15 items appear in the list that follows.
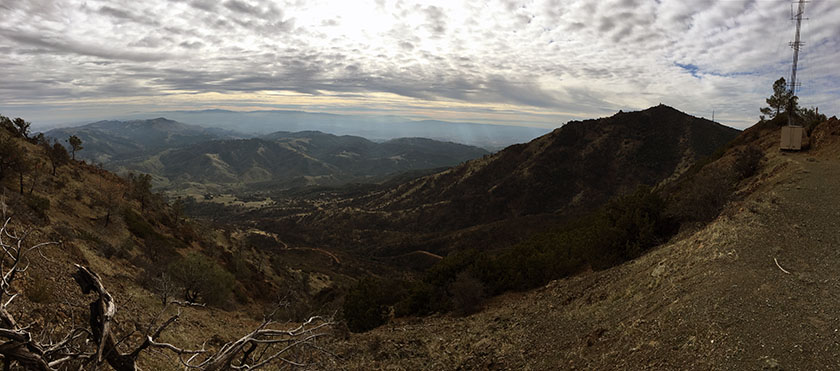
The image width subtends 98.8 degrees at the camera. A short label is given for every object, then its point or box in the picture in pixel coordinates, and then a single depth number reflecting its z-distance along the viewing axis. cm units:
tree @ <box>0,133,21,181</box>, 2610
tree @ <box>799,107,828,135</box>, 2533
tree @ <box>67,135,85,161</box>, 4977
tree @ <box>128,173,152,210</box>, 4081
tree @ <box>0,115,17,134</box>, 4072
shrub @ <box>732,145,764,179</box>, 2181
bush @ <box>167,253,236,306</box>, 2192
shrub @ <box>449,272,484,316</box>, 1797
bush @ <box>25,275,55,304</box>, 918
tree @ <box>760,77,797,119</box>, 3403
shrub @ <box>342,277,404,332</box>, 1914
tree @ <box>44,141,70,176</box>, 3614
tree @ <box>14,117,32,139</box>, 4424
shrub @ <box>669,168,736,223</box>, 1669
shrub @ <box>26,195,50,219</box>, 2140
